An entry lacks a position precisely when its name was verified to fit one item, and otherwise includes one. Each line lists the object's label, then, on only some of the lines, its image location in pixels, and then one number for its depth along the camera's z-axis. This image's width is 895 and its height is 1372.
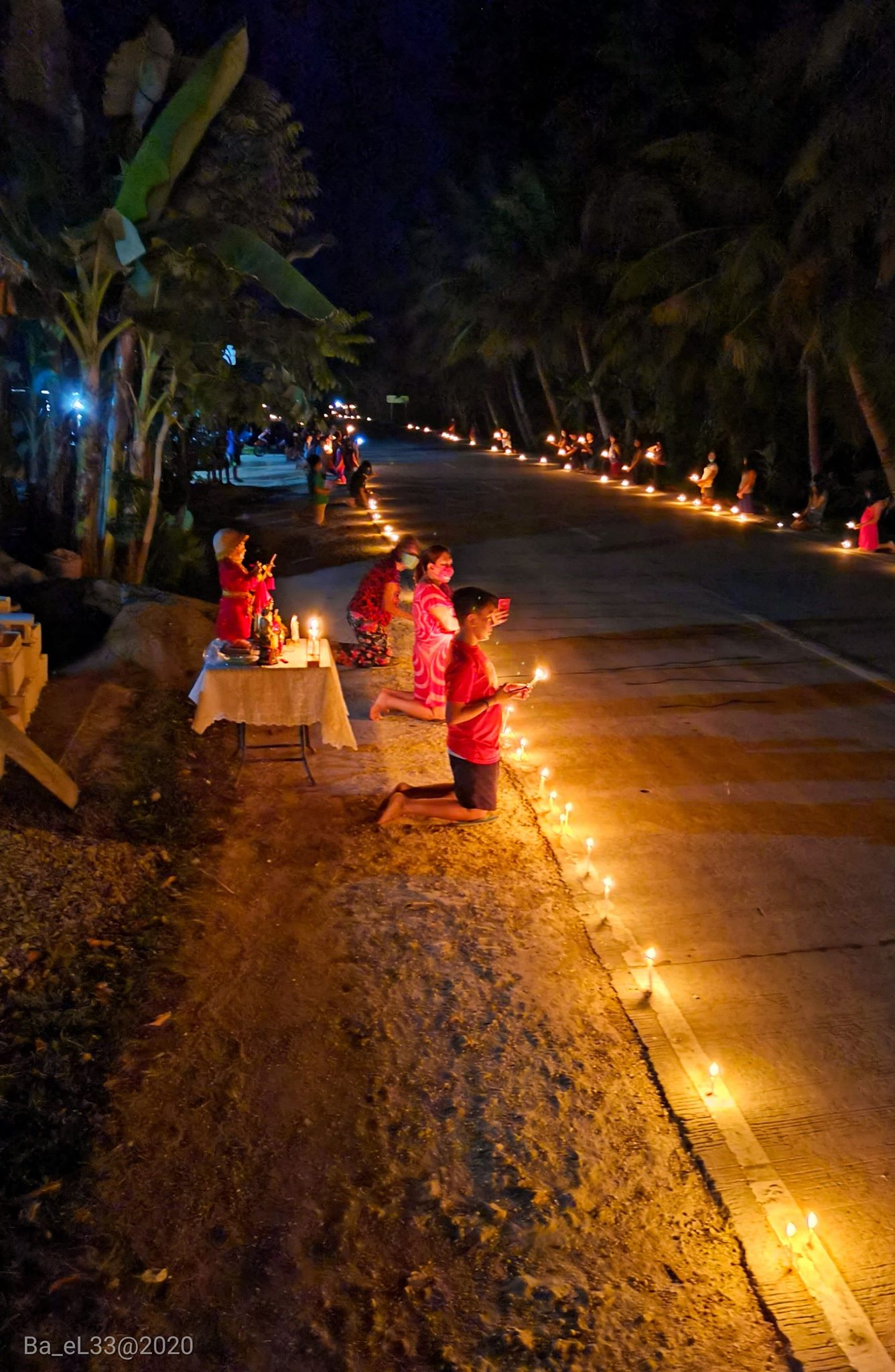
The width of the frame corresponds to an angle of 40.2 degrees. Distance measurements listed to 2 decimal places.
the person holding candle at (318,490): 25.30
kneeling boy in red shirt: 7.46
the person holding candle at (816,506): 25.56
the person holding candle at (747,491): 27.48
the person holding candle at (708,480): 28.36
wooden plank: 6.71
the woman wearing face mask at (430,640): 10.00
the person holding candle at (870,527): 21.50
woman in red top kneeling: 11.01
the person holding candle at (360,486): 27.84
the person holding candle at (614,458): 39.88
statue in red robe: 8.80
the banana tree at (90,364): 13.30
